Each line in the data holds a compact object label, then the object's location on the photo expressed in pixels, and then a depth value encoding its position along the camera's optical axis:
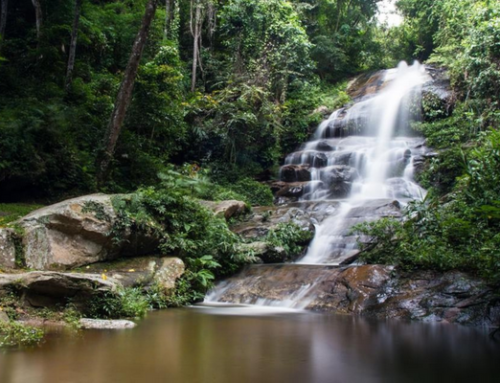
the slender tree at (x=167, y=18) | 22.08
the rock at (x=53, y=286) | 5.77
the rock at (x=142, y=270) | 7.84
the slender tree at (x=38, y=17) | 17.33
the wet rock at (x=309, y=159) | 18.28
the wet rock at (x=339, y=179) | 16.44
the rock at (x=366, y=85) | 24.14
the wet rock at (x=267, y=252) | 11.00
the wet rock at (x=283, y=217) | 12.54
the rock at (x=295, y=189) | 17.05
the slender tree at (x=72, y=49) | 15.70
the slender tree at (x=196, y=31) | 22.54
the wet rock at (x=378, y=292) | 6.86
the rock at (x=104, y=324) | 5.58
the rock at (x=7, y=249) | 6.90
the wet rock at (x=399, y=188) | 15.45
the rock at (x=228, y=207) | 12.94
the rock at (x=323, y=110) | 22.39
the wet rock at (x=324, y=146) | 19.55
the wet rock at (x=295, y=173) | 18.05
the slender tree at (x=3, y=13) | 16.70
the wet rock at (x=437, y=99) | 19.14
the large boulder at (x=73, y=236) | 7.45
